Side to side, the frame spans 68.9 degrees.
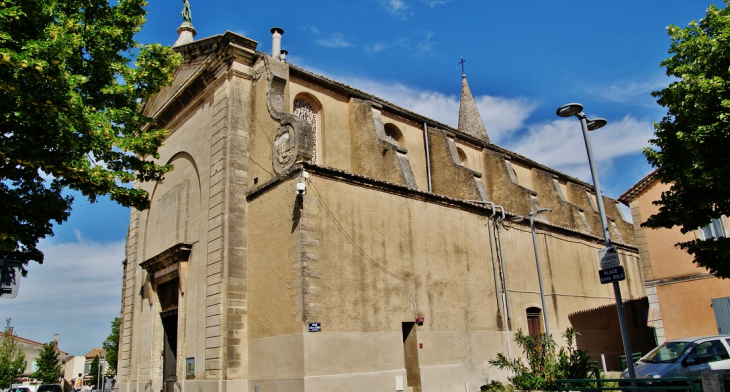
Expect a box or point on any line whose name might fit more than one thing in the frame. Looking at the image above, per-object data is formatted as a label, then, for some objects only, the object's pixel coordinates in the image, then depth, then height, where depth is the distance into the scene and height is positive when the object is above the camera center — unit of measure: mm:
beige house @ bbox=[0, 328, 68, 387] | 63469 +2425
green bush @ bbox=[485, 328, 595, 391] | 11906 -744
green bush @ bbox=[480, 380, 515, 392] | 12997 -1213
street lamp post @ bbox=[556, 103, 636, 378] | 10509 +4096
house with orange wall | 16562 +1411
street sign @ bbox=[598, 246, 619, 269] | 10422 +1365
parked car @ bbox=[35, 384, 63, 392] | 27127 -950
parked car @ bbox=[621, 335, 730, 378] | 10938 -698
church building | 12305 +2549
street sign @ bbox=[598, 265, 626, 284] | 10109 +1019
